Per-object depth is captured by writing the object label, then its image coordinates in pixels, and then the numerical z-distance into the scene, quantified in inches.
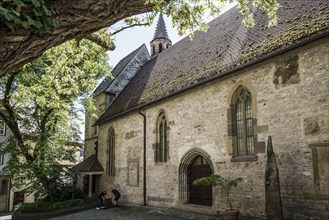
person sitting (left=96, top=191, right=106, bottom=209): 650.2
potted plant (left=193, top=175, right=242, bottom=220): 355.3
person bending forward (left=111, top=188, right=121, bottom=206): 637.5
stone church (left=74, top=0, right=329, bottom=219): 322.0
